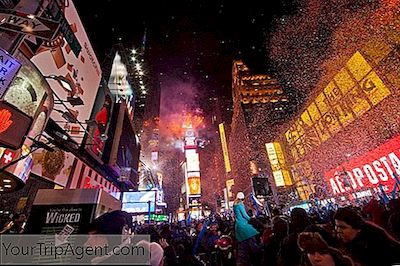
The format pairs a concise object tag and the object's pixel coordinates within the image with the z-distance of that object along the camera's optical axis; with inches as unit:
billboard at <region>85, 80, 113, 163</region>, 454.9
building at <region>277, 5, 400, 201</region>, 698.2
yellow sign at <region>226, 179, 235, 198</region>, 2449.6
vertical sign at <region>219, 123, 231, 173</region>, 2536.9
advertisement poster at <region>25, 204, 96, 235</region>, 98.3
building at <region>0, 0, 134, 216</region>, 217.8
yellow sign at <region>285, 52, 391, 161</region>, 785.6
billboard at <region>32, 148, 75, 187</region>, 300.0
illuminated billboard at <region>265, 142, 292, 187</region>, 1487.5
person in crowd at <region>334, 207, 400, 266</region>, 98.3
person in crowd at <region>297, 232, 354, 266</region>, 87.0
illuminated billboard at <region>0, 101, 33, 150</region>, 194.7
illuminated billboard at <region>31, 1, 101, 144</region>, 304.8
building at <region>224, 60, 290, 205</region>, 1892.2
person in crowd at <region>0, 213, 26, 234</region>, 190.7
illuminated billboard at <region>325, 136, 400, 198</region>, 676.1
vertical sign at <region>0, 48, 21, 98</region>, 174.8
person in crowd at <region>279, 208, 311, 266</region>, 121.2
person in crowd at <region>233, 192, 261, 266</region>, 200.1
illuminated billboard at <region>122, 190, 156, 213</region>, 751.1
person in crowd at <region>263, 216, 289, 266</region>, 146.5
